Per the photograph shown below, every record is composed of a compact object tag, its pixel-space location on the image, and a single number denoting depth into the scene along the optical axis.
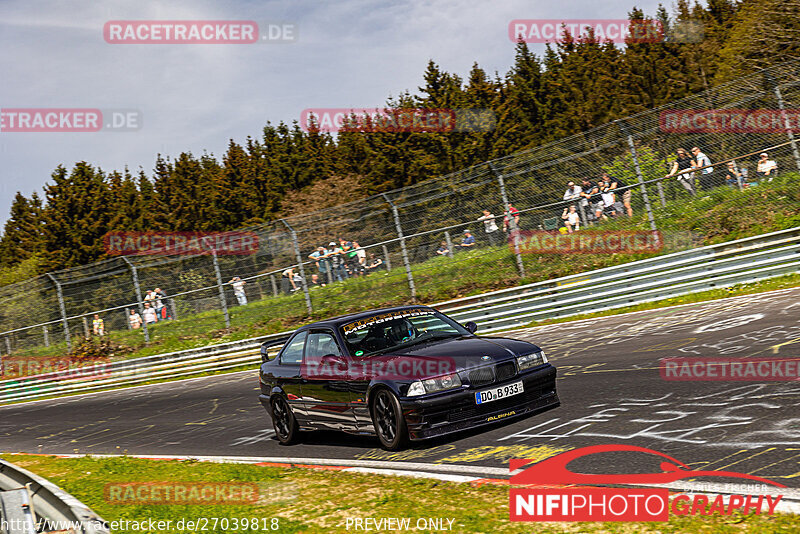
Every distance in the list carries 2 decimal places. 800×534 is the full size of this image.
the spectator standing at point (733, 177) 15.59
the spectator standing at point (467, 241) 18.45
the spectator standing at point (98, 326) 24.31
